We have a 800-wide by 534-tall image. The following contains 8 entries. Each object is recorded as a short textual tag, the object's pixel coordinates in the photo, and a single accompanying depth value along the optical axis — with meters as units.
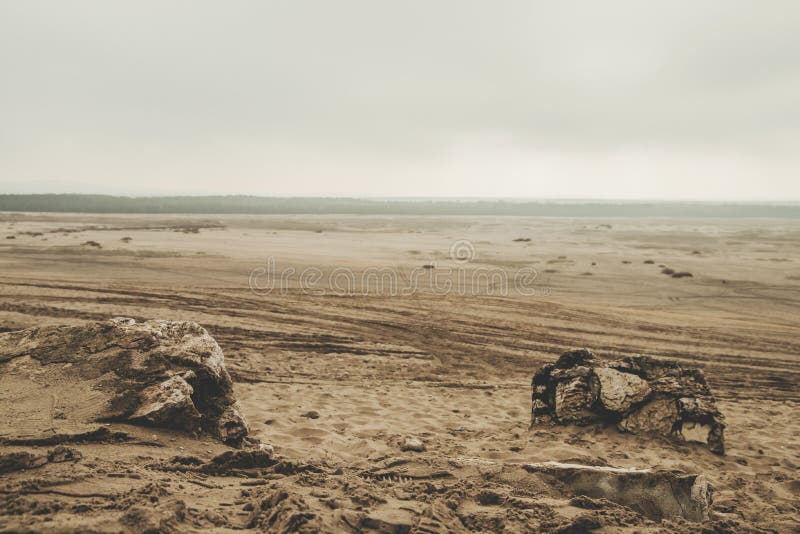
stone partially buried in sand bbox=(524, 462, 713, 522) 3.73
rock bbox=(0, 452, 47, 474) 3.02
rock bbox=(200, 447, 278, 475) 3.63
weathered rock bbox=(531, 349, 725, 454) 5.55
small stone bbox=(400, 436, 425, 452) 5.03
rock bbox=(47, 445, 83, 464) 3.23
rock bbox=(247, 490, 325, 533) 2.73
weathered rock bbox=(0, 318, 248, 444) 3.91
